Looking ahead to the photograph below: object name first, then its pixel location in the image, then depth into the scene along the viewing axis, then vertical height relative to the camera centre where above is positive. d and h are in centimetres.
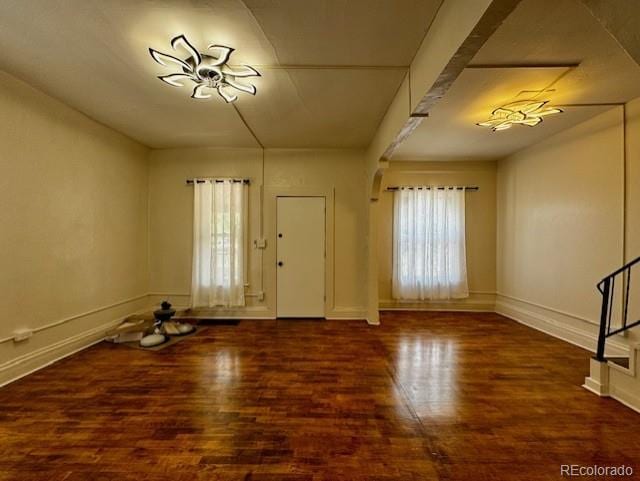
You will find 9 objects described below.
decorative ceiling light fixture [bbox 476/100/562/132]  302 +131
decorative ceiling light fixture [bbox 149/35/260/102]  223 +134
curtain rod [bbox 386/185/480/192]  527 +91
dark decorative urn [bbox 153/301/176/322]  393 -91
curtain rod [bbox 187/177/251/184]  485 +94
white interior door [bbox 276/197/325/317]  494 -31
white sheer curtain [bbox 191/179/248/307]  477 -3
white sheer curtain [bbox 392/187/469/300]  520 -7
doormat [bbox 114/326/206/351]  355 -122
